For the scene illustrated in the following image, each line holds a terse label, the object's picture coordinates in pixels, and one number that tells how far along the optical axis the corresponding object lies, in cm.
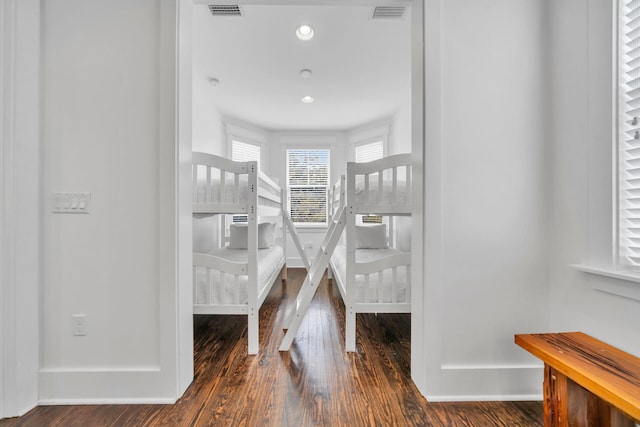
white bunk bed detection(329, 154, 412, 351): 208
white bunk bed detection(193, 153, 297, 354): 206
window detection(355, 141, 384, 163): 480
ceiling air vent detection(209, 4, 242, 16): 220
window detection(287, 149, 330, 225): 530
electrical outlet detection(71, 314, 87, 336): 156
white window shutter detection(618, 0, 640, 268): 118
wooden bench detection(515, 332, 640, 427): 95
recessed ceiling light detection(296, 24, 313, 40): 245
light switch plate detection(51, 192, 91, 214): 155
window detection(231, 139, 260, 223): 466
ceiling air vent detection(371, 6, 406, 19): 217
